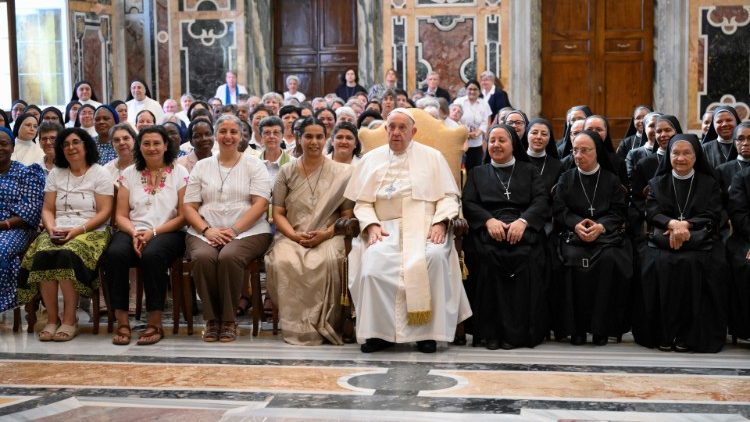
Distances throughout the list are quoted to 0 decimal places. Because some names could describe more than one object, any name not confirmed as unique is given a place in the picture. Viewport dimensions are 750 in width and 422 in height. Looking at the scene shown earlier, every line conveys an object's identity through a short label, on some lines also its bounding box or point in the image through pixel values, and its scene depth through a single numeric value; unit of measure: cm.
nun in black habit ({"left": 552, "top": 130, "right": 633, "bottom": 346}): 567
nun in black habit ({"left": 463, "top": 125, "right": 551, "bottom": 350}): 562
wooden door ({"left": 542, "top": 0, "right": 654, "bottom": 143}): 1369
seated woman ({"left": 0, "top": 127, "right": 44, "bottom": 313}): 609
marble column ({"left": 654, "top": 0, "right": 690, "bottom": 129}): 1312
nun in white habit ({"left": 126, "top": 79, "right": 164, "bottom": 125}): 1178
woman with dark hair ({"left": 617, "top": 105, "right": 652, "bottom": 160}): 747
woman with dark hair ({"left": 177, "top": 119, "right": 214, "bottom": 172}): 667
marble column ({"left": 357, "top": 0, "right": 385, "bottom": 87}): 1377
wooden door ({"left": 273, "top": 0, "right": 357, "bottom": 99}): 1437
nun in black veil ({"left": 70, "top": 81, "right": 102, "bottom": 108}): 1135
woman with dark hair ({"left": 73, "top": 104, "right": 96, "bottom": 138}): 868
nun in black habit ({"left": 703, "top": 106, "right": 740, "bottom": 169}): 660
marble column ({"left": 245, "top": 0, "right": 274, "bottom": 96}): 1395
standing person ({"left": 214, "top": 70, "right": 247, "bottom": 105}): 1316
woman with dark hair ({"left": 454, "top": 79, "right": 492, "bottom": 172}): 1160
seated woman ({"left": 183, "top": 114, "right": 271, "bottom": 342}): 580
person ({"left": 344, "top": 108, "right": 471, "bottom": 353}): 548
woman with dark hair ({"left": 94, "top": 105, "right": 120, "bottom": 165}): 754
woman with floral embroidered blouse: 582
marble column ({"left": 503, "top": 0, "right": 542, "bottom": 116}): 1340
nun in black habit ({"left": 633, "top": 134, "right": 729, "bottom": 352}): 553
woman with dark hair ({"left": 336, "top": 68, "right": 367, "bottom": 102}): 1287
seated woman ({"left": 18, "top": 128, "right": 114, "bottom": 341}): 589
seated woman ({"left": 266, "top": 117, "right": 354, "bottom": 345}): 579
